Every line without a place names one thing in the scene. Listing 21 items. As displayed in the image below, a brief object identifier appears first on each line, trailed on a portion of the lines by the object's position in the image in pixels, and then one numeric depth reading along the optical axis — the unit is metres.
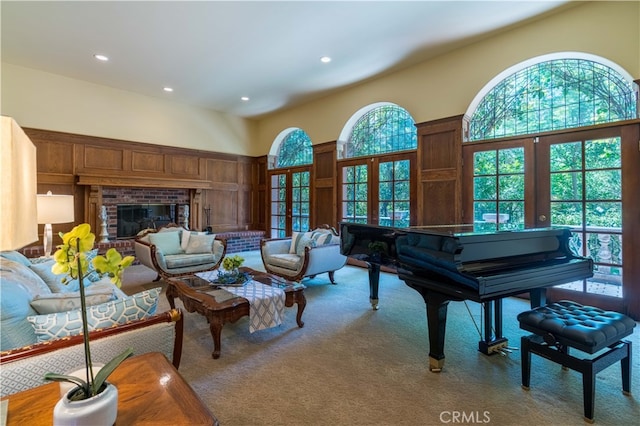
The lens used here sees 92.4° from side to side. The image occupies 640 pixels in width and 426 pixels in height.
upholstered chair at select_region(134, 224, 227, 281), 4.39
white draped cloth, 2.71
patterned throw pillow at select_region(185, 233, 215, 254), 4.84
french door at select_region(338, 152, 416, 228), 5.36
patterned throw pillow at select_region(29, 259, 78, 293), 2.59
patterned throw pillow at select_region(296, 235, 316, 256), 4.51
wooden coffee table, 2.50
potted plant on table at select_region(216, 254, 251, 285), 3.18
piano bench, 1.77
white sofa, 1.22
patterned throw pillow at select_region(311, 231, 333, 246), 4.50
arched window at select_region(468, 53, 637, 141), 3.53
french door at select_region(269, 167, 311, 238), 7.35
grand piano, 2.07
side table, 0.91
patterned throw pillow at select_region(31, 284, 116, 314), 1.66
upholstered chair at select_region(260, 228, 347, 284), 4.21
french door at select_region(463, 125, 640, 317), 3.33
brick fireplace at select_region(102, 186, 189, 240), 6.30
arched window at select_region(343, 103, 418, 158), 5.49
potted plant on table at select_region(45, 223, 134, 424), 0.81
